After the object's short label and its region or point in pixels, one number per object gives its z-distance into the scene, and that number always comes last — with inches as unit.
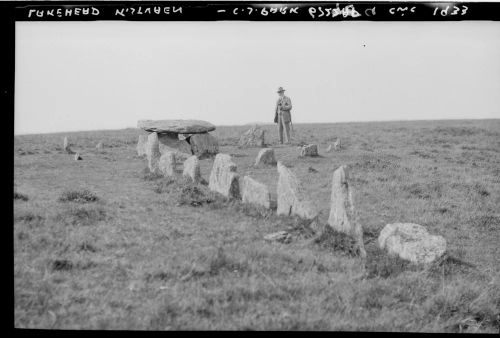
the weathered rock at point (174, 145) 811.4
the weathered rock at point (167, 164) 629.9
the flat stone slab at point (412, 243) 324.2
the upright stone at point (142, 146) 860.6
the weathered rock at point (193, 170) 578.2
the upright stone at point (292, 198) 392.5
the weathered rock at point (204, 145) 855.7
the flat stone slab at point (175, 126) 817.5
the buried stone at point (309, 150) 807.7
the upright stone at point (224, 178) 489.4
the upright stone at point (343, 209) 345.4
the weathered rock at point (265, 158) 722.8
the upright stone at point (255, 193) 438.6
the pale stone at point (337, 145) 914.6
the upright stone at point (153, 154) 682.2
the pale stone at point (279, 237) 355.0
